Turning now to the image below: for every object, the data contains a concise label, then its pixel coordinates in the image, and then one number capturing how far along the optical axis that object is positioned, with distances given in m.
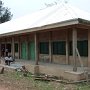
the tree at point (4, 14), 31.46
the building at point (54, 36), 7.35
